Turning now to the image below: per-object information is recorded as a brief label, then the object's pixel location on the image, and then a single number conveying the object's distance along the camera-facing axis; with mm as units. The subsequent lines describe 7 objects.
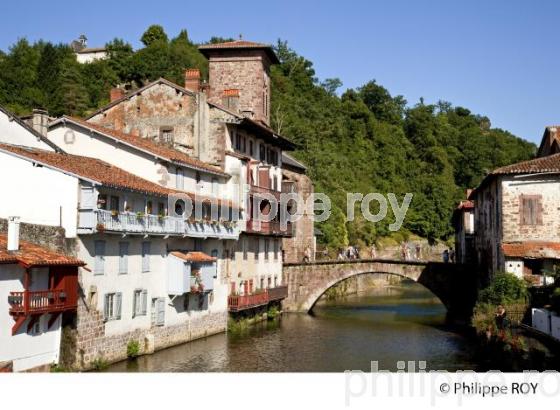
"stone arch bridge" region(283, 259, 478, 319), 50938
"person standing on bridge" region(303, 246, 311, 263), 60416
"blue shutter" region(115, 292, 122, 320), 30322
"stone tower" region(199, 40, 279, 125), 55938
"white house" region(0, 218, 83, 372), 23344
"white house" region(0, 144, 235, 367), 27688
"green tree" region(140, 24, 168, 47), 111062
